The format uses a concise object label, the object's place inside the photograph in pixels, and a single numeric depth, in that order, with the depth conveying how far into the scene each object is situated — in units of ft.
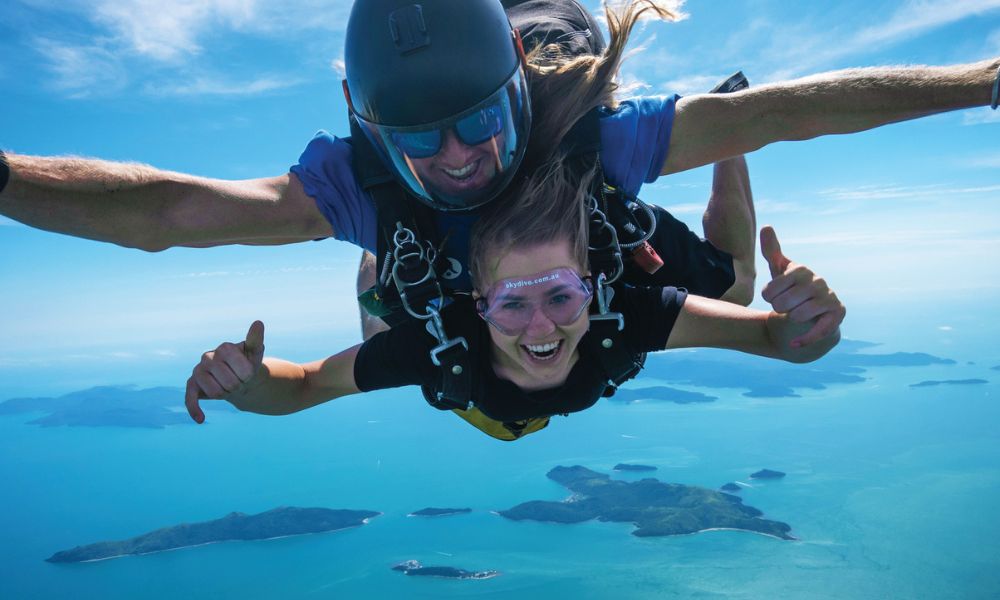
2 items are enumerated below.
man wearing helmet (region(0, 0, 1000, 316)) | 2.36
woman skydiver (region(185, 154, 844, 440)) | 2.65
